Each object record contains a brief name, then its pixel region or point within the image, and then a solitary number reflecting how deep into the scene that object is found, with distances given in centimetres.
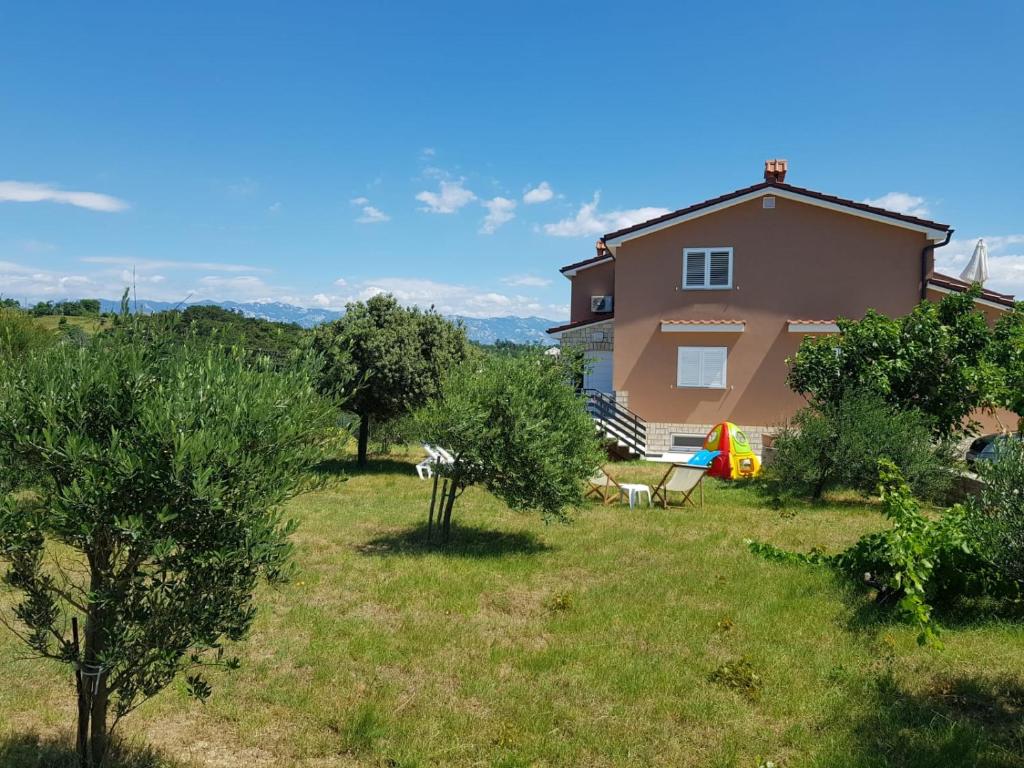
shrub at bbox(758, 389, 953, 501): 1312
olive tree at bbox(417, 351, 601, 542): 977
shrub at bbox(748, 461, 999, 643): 563
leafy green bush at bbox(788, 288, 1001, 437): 1455
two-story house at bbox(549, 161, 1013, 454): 2041
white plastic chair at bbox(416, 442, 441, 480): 1757
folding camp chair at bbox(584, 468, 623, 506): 1409
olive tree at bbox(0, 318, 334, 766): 328
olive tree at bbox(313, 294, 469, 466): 1790
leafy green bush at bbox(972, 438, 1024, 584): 465
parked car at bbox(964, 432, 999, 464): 1781
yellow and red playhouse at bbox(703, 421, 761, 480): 1755
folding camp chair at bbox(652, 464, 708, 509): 1333
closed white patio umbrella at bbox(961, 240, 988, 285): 2134
